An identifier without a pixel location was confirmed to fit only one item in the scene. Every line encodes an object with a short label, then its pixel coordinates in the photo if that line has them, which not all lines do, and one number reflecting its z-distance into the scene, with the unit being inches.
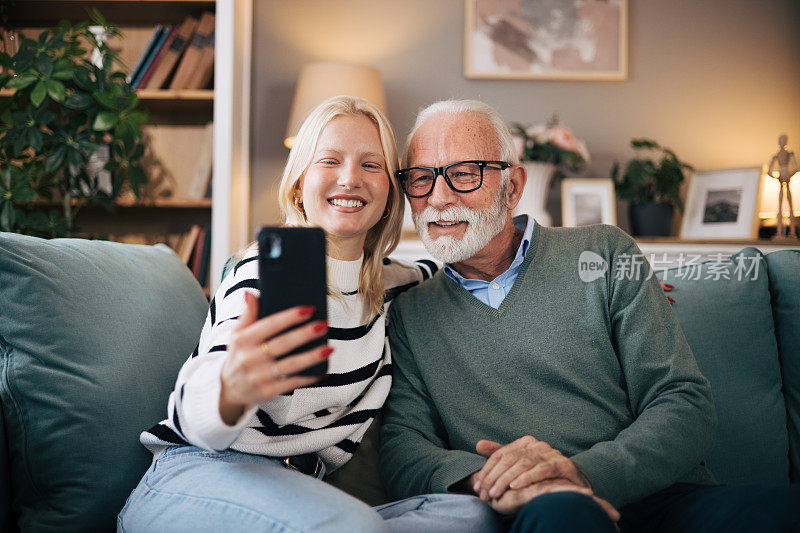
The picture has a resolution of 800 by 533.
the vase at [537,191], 100.2
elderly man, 37.6
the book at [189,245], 106.0
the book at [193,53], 104.5
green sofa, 36.9
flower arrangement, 99.6
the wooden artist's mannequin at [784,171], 93.4
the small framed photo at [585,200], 103.7
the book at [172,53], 104.5
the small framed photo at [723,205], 102.5
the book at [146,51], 103.6
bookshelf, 102.1
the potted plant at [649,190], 101.8
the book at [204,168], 106.5
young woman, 29.5
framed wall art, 112.5
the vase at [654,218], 101.9
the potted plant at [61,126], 86.3
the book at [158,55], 104.1
